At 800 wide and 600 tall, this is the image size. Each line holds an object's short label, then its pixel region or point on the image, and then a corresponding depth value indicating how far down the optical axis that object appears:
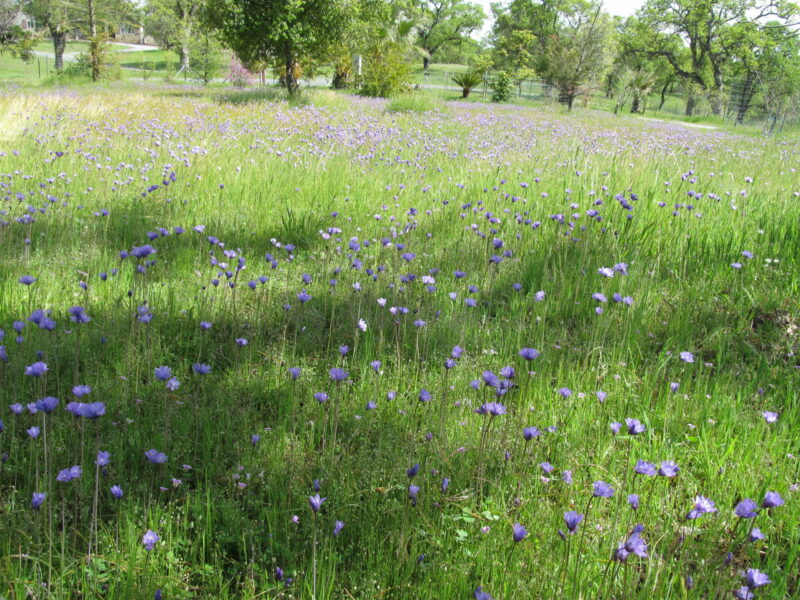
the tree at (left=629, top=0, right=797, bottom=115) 44.62
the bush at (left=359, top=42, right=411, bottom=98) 22.48
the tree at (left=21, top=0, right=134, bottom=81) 32.94
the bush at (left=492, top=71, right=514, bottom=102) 31.67
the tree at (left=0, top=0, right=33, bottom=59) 32.81
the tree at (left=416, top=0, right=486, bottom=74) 73.94
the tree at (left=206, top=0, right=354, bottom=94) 15.30
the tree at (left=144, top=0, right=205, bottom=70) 37.28
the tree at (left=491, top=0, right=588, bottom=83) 53.22
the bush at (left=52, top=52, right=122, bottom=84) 27.53
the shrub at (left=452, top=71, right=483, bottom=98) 31.95
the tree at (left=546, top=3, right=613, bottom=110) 31.84
